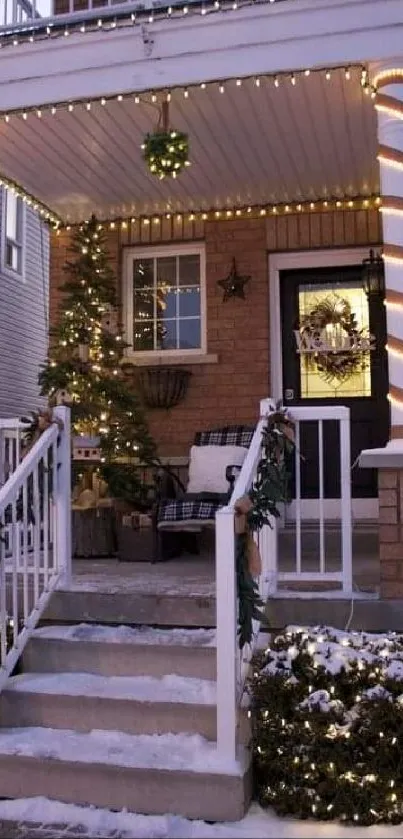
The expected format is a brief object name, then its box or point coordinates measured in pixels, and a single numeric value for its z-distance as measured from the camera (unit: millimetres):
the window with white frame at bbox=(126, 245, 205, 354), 7109
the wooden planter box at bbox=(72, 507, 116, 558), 5672
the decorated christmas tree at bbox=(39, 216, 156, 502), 6102
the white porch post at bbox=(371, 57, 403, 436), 4125
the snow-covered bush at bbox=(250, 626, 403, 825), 3014
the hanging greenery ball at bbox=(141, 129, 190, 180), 4586
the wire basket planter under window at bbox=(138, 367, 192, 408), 6750
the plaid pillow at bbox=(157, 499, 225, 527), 5234
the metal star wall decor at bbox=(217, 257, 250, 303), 6781
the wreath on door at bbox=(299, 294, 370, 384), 6641
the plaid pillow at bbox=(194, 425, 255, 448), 6301
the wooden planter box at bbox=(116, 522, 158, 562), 5459
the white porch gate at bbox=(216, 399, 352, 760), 3186
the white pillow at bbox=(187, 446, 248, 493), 6020
